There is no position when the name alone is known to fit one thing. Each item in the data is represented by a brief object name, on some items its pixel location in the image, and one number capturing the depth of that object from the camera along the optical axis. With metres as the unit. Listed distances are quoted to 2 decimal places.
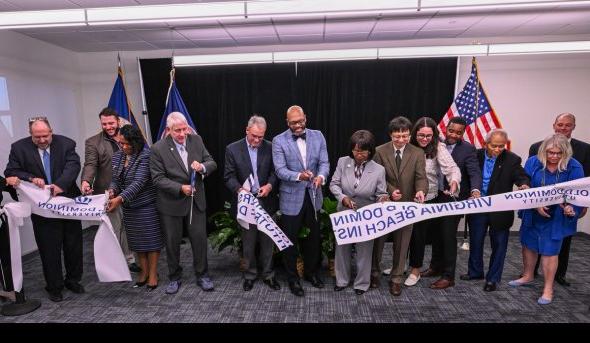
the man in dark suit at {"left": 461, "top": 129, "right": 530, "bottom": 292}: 3.00
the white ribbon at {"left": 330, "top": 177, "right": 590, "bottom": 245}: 2.91
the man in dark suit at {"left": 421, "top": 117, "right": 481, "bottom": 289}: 3.07
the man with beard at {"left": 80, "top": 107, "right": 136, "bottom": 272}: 3.44
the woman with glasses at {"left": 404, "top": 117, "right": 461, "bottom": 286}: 3.00
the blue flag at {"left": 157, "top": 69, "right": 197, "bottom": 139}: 4.86
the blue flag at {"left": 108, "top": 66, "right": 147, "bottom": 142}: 4.92
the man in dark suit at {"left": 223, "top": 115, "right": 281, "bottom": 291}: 3.16
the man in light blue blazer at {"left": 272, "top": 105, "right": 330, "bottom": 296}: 2.99
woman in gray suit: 2.90
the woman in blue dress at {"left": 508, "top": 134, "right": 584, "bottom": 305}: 2.80
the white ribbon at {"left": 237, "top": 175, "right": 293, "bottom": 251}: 3.10
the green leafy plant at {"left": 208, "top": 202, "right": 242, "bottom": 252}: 3.73
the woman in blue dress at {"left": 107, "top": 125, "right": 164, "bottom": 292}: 3.03
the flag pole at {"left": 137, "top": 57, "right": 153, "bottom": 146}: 5.12
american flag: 4.61
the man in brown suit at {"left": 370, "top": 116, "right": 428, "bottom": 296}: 2.94
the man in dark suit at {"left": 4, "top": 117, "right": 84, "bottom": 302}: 2.99
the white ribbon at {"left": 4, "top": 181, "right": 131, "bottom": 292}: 2.95
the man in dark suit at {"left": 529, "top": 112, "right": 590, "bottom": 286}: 3.37
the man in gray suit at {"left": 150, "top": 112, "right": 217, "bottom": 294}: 3.03
